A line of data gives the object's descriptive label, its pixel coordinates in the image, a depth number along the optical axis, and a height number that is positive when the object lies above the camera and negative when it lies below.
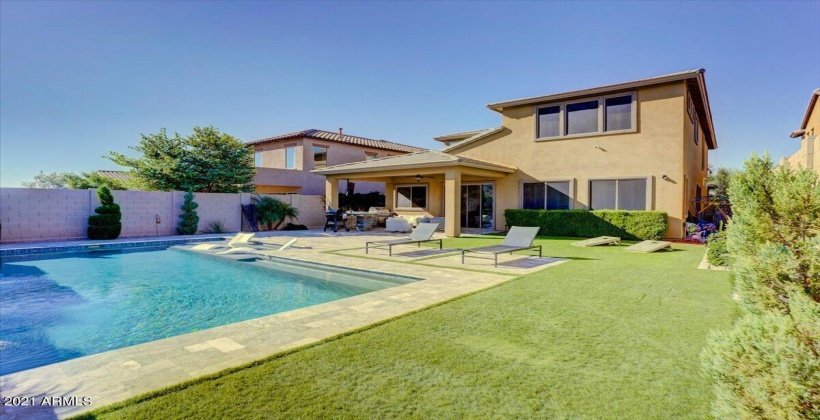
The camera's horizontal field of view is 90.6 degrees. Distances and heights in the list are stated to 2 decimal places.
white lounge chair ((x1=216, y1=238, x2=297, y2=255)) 13.38 -1.41
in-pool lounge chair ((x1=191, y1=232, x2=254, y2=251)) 14.39 -1.16
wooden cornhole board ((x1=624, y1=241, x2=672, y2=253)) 12.48 -1.07
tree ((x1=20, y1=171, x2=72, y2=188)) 63.72 +4.29
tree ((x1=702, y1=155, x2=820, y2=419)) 1.75 -0.45
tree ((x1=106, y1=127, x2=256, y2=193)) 25.02 +2.91
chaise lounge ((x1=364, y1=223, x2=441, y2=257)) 13.02 -0.72
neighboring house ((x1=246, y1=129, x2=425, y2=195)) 30.41 +4.26
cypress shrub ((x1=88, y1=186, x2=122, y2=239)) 17.25 -0.50
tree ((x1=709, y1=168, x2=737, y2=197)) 37.86 +3.49
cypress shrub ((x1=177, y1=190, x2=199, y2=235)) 20.03 -0.43
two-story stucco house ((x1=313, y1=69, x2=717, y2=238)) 16.14 +2.45
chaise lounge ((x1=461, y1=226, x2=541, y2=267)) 10.85 -0.79
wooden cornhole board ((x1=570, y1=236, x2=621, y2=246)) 14.34 -1.03
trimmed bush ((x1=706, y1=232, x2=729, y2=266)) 9.34 -0.91
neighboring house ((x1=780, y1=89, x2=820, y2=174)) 10.98 +1.98
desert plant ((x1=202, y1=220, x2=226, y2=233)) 21.33 -0.97
